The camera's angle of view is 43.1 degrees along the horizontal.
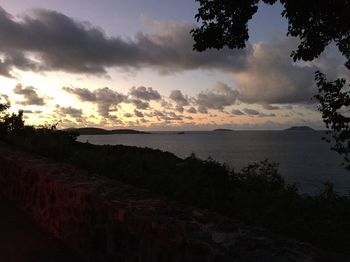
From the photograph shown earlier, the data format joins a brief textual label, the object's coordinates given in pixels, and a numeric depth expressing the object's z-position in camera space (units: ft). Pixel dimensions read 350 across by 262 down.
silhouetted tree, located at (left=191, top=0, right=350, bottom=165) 27.89
